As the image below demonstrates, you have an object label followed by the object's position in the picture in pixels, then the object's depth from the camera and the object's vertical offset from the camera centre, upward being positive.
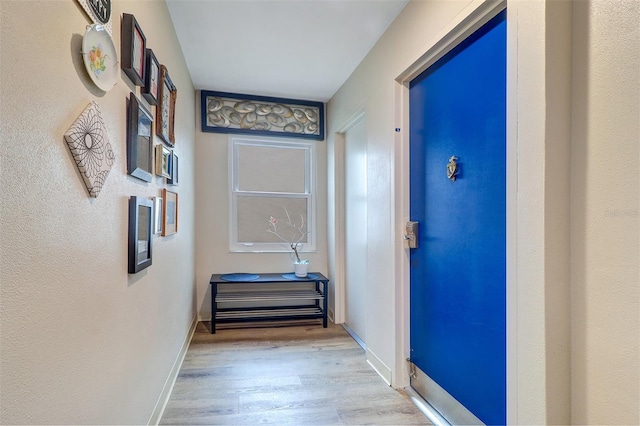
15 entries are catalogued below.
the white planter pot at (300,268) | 3.34 -0.58
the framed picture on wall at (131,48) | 1.21 +0.67
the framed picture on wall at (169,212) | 1.82 +0.01
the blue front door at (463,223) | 1.34 -0.04
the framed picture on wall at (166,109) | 1.73 +0.63
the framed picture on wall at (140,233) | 1.29 -0.08
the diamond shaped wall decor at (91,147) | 0.86 +0.20
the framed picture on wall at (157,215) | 1.65 -0.01
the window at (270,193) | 3.51 +0.24
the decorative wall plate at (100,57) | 0.92 +0.50
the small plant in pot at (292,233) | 3.58 -0.22
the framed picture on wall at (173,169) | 2.01 +0.30
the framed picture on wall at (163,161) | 1.70 +0.30
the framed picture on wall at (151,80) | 1.47 +0.66
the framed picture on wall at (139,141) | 1.28 +0.32
